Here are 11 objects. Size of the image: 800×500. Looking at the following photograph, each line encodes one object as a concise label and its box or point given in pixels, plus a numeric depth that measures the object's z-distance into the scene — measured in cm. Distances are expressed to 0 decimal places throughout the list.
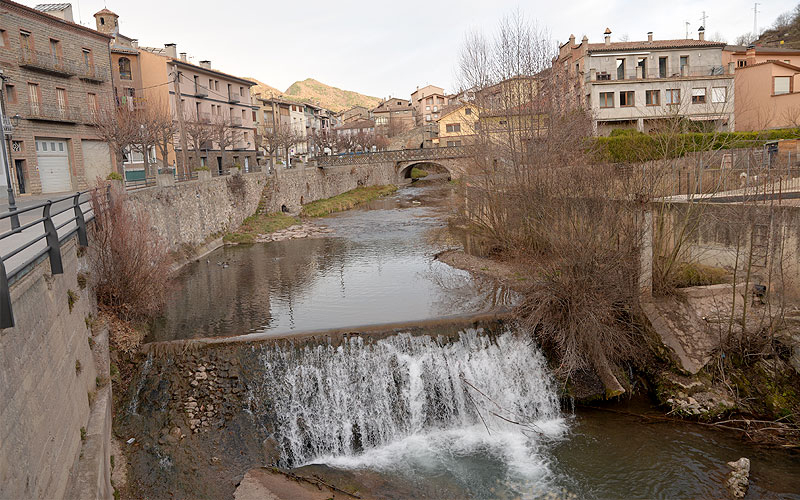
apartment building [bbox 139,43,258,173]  4328
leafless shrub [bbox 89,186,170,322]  1400
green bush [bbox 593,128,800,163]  1627
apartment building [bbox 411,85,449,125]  11269
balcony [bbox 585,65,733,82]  4030
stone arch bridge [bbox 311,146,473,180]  4925
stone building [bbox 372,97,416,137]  10606
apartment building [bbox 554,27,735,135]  3991
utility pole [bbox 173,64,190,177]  2984
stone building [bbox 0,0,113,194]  2897
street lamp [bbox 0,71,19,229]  1195
